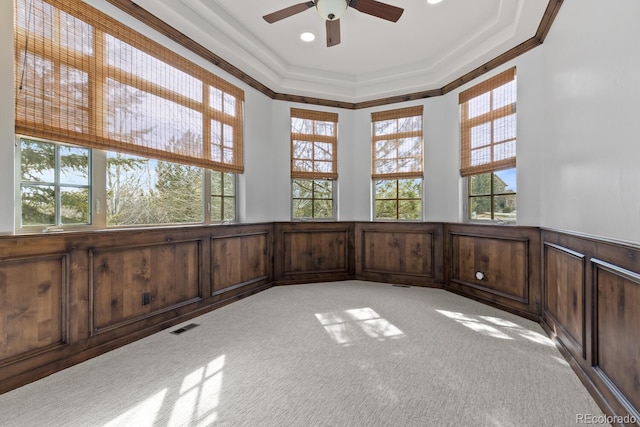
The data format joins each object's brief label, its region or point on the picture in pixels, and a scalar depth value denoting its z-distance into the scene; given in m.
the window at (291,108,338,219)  4.90
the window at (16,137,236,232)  2.19
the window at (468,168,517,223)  3.62
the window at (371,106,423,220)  4.75
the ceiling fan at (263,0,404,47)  2.57
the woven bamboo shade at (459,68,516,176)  3.56
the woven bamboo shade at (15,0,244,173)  2.10
